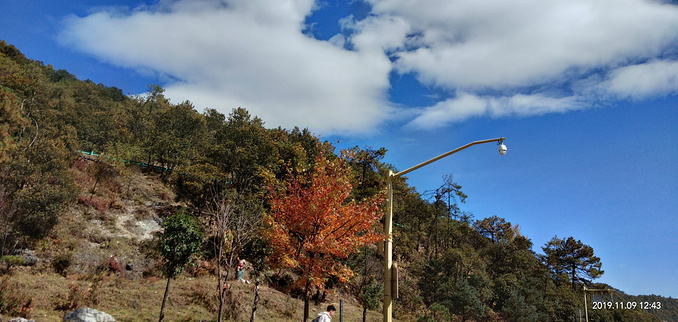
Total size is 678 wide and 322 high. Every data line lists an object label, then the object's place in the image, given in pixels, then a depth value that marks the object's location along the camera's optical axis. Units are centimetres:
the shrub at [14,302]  1423
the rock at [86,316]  1403
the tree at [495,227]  6222
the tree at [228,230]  1504
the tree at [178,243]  1647
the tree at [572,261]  5472
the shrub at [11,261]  2069
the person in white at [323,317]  966
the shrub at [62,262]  2287
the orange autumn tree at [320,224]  1466
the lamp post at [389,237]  949
